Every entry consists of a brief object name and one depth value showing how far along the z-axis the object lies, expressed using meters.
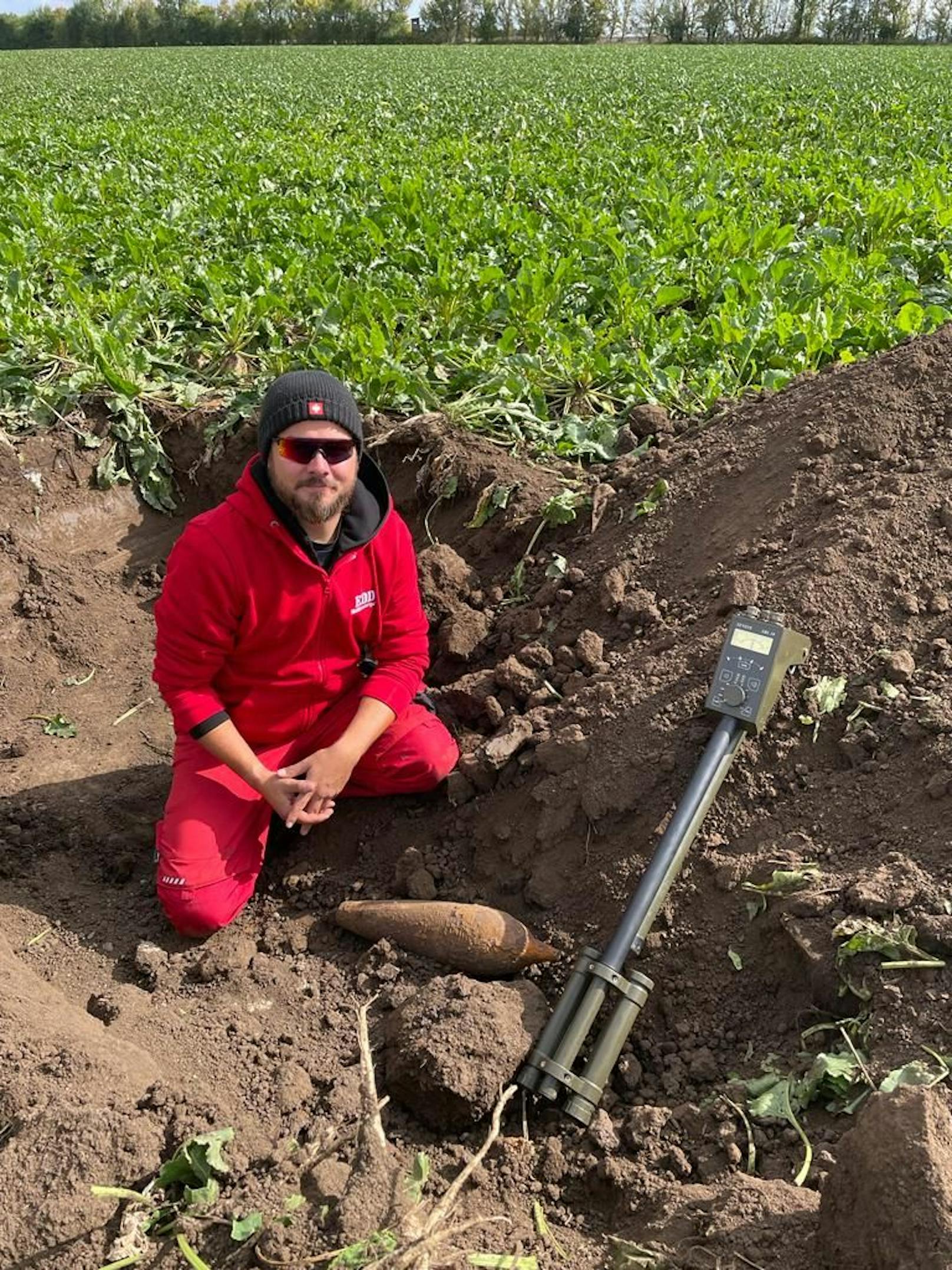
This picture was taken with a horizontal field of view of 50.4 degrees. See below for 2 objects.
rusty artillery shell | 2.71
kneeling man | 2.99
